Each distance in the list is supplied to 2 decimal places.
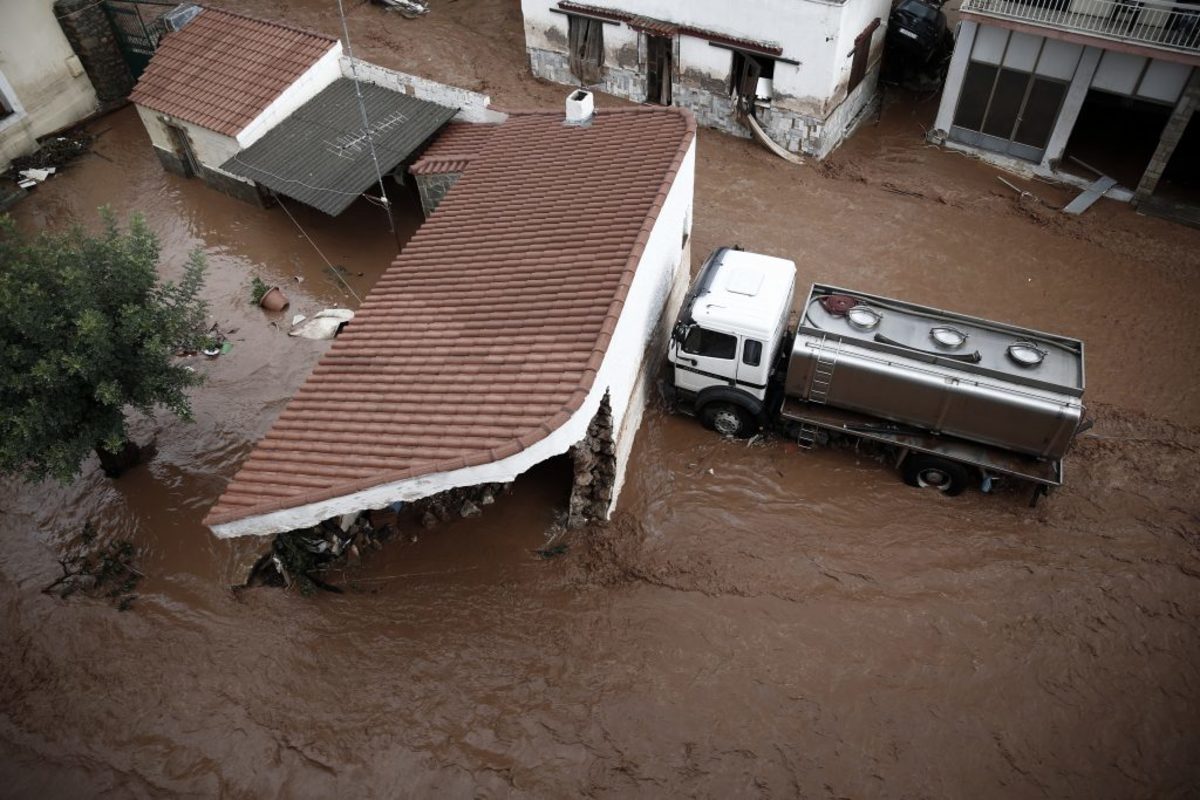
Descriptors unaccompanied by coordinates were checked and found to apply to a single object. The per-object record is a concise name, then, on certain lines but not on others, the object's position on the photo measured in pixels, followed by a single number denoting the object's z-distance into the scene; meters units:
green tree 10.20
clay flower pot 16.09
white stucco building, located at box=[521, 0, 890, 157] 17.73
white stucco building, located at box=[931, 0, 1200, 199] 15.62
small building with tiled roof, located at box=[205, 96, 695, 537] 9.42
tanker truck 10.98
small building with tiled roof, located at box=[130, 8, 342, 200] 17.48
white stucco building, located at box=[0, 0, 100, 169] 19.81
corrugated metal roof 16.11
